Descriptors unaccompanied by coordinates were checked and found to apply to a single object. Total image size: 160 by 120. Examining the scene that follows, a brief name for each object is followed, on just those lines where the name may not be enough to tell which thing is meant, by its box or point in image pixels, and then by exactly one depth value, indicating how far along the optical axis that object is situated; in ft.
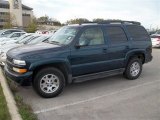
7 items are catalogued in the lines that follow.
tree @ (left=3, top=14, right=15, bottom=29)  167.73
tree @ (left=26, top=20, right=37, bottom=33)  177.11
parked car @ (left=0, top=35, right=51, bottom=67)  28.18
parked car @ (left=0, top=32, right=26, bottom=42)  61.01
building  246.66
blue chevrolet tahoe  18.51
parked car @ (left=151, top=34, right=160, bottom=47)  60.18
